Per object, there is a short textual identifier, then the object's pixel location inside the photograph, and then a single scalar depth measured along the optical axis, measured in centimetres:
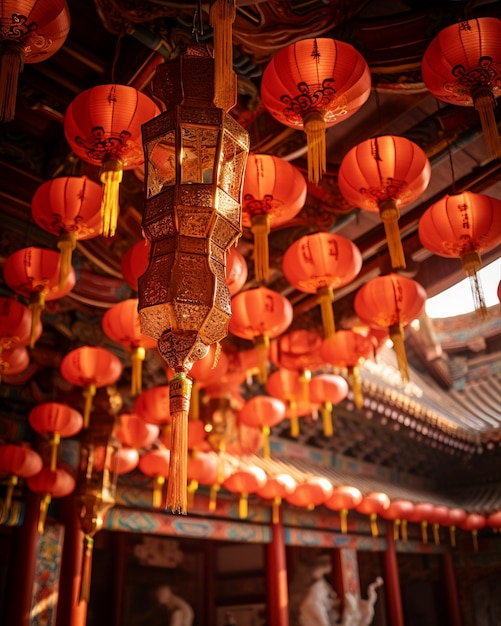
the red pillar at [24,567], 654
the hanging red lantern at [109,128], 331
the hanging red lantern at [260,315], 513
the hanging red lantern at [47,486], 688
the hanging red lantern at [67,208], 399
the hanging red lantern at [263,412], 723
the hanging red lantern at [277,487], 848
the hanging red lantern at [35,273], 458
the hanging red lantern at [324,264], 455
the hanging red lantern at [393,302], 492
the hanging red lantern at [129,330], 531
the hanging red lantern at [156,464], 751
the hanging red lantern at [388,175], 370
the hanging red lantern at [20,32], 273
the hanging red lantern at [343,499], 930
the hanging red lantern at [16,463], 664
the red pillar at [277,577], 858
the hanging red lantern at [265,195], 389
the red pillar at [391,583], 1059
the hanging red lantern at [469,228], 393
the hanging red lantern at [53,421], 657
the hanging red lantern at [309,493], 870
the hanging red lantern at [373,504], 994
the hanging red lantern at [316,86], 317
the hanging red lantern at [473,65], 305
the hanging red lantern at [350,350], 601
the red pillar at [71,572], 663
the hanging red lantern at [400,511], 1059
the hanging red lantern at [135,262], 457
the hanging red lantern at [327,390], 696
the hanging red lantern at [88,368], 596
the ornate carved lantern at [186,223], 232
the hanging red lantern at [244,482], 806
